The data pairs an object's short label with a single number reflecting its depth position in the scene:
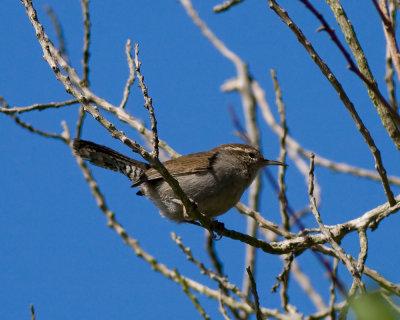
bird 9.78
